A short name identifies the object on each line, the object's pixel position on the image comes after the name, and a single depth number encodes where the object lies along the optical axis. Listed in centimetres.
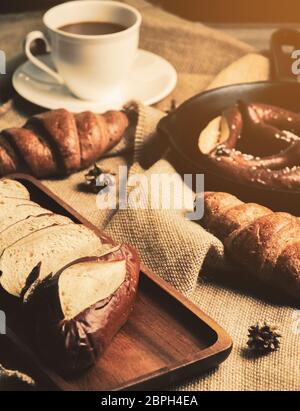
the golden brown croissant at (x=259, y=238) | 84
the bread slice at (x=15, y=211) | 83
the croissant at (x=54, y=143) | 95
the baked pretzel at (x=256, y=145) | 90
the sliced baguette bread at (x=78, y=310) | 77
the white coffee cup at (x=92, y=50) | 102
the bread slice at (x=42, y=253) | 79
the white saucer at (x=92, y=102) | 105
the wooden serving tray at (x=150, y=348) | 77
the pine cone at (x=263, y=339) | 81
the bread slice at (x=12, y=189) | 87
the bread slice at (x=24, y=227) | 82
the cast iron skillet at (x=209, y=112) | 91
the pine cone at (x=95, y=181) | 96
